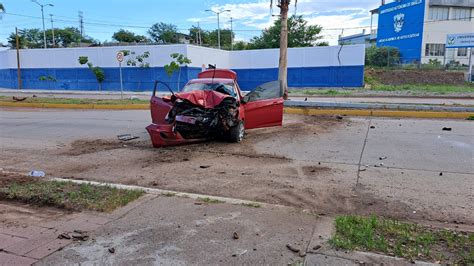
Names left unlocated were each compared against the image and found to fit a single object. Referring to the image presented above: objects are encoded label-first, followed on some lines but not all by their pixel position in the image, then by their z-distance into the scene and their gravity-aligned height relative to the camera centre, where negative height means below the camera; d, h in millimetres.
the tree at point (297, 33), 59562 +5480
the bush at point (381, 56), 47094 +1574
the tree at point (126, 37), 89750 +7524
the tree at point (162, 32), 86000 +8467
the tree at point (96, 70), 37406 -70
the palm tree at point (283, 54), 17828 +675
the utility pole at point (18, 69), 40269 +34
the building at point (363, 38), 81388 +7208
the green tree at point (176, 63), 32938 +548
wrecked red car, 8836 -1035
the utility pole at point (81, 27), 97475 +10580
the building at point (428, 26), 53781 +6095
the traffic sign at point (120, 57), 21688 +675
